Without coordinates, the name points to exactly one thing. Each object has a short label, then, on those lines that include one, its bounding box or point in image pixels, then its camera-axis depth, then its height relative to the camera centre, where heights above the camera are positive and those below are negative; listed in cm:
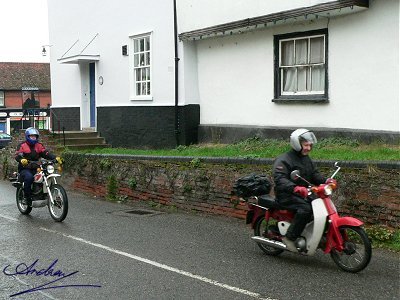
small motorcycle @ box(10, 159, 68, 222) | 988 -165
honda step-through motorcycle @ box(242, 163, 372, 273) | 610 -152
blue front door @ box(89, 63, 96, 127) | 1986 +55
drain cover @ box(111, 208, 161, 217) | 1066 -215
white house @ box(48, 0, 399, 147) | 1107 +111
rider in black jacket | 642 -91
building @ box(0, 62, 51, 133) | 5381 +262
